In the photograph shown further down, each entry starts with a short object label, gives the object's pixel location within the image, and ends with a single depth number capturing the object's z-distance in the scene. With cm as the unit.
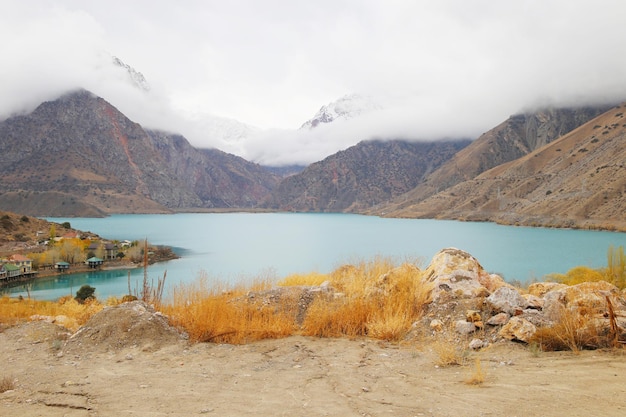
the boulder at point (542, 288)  868
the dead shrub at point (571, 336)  563
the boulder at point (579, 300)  628
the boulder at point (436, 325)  680
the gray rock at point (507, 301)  673
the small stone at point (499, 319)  650
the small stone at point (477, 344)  607
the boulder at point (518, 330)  599
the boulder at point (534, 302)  685
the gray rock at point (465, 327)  647
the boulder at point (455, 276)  778
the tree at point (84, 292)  3034
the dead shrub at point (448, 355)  542
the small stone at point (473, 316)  668
